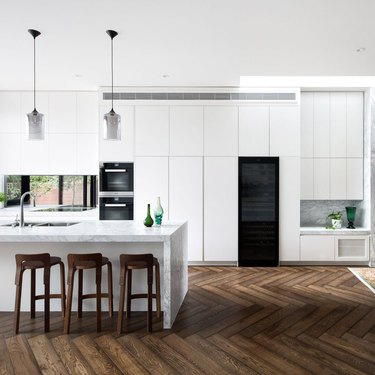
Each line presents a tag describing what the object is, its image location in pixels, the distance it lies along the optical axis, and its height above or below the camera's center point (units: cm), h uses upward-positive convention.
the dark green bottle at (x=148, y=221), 349 -36
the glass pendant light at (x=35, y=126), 334 +60
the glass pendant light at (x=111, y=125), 343 +63
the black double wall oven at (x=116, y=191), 536 -7
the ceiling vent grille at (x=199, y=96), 541 +146
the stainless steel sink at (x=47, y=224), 389 -50
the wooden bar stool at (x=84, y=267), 298 -73
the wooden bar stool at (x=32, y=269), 299 -75
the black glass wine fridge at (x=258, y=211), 537 -37
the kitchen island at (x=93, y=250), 328 -66
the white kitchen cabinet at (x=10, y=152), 561 +57
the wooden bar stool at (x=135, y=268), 298 -72
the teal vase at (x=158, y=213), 358 -28
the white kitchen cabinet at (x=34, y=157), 562 +49
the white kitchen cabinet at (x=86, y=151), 560 +59
